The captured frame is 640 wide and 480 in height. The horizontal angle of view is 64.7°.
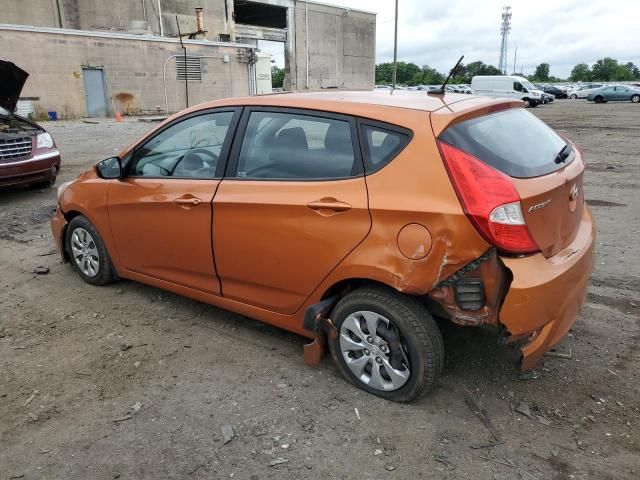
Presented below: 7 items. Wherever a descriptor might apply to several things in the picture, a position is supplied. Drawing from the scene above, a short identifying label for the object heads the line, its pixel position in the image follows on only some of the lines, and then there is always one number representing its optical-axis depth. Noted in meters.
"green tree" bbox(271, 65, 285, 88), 70.04
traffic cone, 23.62
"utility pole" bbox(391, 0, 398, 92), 39.41
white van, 36.97
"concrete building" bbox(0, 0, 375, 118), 24.09
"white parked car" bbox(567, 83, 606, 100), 47.66
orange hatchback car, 2.52
